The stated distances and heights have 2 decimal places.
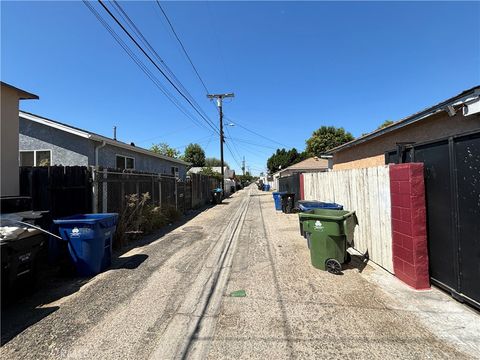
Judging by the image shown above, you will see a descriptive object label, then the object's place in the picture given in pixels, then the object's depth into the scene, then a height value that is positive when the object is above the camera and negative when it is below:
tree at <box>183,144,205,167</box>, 63.91 +8.05
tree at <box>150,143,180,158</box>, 49.00 +7.39
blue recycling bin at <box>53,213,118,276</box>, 4.99 -0.92
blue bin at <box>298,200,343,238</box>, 6.87 -0.52
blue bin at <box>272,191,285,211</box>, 15.52 -0.76
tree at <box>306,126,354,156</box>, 47.81 +8.58
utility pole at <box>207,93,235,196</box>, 30.04 +9.65
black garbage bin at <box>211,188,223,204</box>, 22.05 -0.61
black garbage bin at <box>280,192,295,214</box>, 14.78 -0.89
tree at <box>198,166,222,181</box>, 31.21 +2.02
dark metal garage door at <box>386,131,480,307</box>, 3.40 -0.41
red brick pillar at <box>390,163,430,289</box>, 4.19 -0.69
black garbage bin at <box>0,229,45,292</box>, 3.71 -0.92
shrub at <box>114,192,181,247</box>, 7.60 -0.95
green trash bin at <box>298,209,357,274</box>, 5.05 -0.99
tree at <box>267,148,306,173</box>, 67.91 +7.34
